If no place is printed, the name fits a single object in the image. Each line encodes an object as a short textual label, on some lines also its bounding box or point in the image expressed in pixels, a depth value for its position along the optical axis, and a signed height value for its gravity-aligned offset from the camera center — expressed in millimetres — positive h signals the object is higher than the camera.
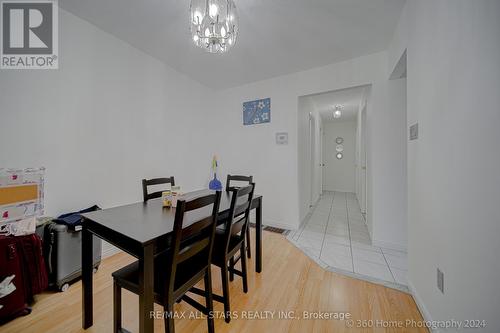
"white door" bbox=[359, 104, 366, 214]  3653 +125
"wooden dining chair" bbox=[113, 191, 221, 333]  981 -628
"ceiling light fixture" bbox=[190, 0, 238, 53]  1510 +1191
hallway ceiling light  4730 +1495
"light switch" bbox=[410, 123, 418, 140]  1499 +279
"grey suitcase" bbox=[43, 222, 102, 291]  1610 -753
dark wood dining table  919 -378
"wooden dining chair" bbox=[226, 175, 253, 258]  2205 -162
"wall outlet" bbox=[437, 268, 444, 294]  1139 -708
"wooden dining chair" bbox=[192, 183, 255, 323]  1347 -649
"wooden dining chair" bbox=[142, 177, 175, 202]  1869 -171
